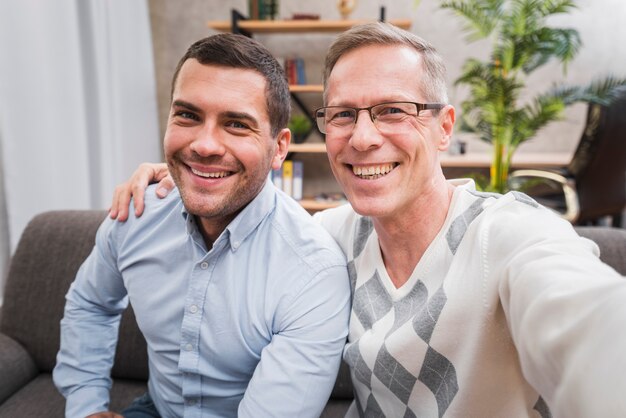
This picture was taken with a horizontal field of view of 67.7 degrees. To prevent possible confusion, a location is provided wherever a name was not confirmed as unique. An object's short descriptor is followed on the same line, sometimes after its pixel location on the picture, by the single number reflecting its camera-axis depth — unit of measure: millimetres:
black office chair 2545
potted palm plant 2350
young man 898
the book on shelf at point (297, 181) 3422
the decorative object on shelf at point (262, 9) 3270
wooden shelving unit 3145
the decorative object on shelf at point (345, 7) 3293
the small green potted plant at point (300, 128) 3377
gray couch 1406
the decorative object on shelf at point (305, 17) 3236
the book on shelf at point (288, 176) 3389
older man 612
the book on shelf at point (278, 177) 3428
